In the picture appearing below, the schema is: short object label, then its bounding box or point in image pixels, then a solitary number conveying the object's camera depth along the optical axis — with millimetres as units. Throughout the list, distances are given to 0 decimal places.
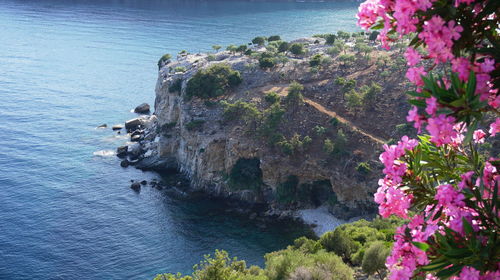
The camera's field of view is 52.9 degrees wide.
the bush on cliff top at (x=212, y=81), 76562
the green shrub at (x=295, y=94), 68688
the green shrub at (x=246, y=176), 64500
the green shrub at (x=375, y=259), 35500
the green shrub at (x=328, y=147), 62375
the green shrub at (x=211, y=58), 89125
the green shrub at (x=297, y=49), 84250
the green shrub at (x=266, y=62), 80000
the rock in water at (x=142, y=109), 97038
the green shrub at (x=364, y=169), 59500
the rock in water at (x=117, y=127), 88562
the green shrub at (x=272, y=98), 70812
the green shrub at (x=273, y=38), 102188
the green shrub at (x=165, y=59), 98938
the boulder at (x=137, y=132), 86188
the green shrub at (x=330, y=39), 91750
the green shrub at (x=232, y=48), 91375
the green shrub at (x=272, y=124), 66562
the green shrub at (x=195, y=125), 71750
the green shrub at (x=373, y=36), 88088
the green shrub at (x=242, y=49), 91994
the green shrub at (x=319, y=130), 65250
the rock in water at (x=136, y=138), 84375
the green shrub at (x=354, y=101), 65312
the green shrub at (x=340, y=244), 43569
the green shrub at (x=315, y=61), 78294
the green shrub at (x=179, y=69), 85919
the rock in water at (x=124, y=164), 75562
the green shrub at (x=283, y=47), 87500
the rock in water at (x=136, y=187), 68162
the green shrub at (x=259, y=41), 99125
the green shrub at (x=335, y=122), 65688
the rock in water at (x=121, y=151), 78812
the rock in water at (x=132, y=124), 88688
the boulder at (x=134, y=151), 78625
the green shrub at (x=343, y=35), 99062
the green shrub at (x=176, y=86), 80875
